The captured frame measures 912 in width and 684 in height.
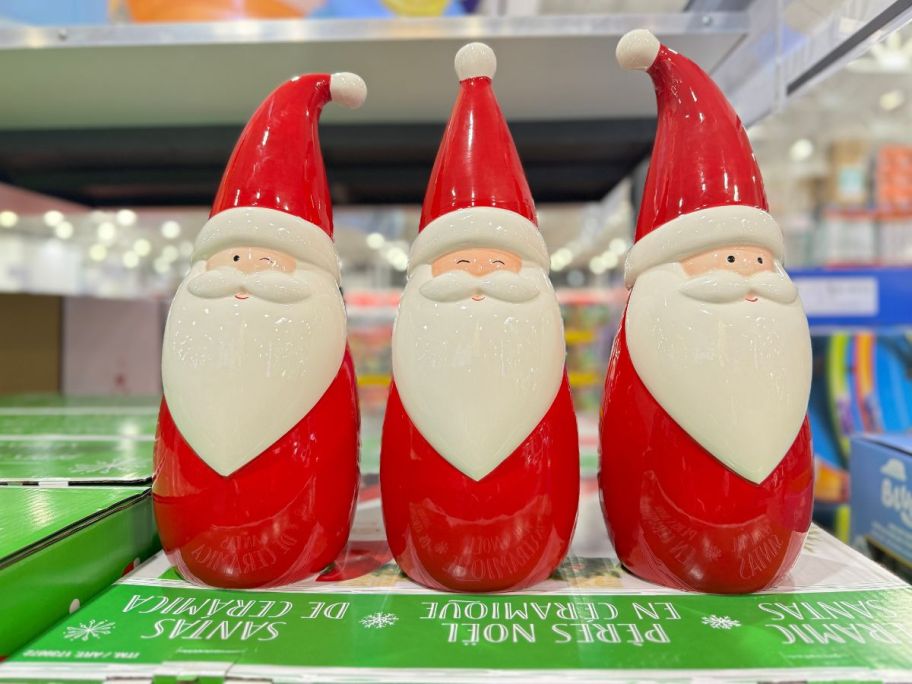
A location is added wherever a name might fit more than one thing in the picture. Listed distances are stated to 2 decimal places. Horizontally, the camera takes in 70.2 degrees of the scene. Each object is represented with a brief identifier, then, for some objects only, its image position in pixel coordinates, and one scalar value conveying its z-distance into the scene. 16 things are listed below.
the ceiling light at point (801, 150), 2.88
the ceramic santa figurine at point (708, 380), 0.52
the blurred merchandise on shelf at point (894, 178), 2.24
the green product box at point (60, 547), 0.44
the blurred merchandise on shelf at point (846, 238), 2.21
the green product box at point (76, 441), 0.67
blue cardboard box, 0.72
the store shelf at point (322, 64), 0.69
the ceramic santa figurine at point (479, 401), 0.52
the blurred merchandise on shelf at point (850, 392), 1.10
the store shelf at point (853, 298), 1.20
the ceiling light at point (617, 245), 5.40
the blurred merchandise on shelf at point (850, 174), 2.23
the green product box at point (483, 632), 0.40
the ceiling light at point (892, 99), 2.91
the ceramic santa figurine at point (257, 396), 0.53
